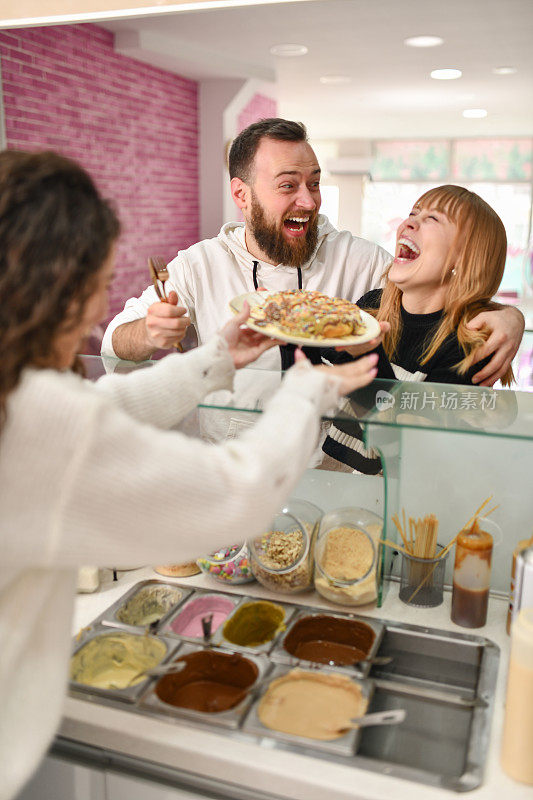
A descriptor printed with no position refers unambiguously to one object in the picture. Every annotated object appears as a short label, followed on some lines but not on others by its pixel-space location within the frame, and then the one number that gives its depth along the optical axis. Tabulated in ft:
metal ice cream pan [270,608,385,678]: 3.49
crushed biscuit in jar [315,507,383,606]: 4.01
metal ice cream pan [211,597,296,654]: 3.63
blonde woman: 4.74
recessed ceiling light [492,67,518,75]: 16.74
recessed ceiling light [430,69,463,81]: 16.90
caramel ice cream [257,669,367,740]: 3.20
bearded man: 6.37
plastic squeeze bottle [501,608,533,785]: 2.79
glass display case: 3.73
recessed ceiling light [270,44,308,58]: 14.88
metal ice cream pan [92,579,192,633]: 3.88
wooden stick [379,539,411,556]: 3.96
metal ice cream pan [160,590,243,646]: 3.93
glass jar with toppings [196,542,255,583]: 4.28
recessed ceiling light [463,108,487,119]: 22.80
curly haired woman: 2.22
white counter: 2.82
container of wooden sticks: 4.04
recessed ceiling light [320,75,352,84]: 17.57
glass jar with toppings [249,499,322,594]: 4.13
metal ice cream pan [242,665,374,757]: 2.99
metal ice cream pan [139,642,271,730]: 3.16
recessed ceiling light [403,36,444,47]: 14.08
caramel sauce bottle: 3.77
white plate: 3.49
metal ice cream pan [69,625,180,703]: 3.34
